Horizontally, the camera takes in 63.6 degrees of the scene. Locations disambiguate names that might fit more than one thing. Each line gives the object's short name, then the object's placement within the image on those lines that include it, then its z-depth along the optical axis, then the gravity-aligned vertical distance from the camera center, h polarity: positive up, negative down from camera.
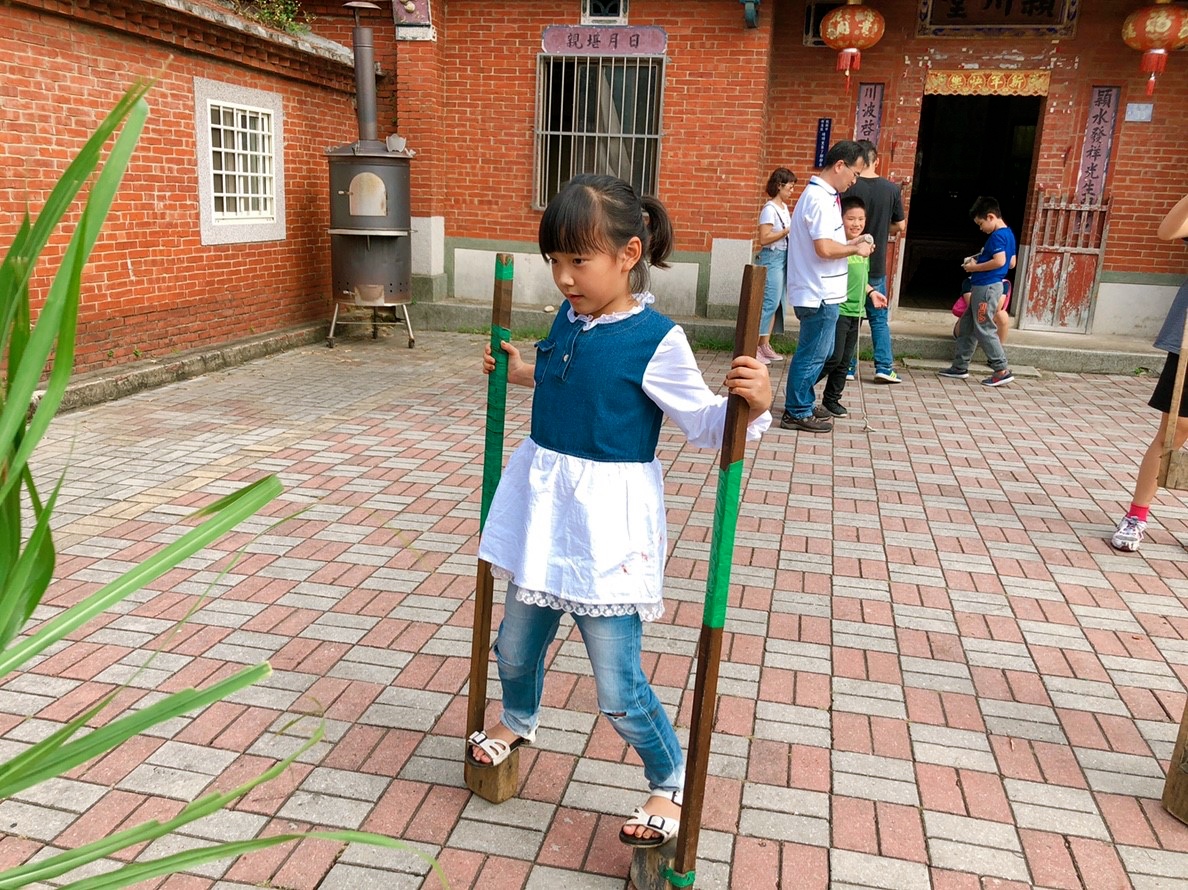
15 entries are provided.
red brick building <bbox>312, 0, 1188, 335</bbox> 9.76 +1.05
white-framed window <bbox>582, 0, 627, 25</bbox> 9.92 +2.01
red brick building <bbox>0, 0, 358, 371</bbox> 6.32 +0.27
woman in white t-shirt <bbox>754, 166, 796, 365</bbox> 8.78 -0.20
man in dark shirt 7.65 -0.04
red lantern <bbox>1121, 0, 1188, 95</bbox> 8.80 +1.85
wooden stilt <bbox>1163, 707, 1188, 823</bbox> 2.62 -1.45
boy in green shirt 7.02 -0.67
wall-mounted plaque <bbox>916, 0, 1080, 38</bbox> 9.70 +2.10
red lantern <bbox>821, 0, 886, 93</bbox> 9.41 +1.84
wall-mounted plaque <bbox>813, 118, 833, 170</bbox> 10.25 +0.89
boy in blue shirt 8.38 -0.53
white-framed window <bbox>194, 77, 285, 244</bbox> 8.06 +0.26
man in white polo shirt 6.40 -0.23
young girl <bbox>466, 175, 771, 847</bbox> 2.13 -0.53
